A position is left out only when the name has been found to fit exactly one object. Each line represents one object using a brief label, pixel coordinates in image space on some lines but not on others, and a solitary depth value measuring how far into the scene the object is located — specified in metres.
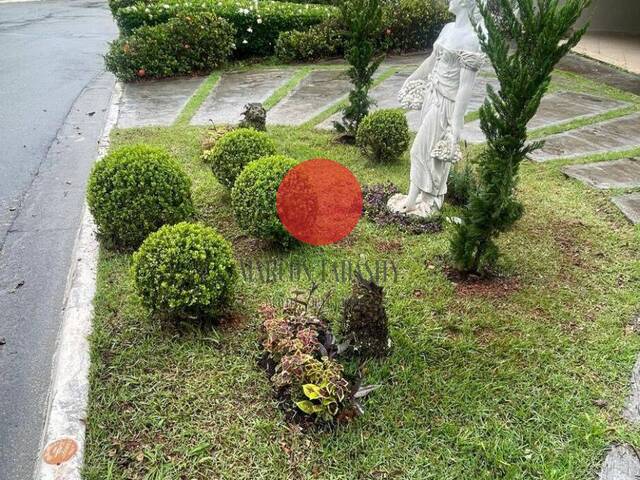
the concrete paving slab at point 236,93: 8.35
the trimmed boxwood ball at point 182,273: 3.37
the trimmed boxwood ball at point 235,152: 5.16
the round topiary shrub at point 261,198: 4.28
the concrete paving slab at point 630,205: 5.05
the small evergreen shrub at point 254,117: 6.90
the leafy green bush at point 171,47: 10.19
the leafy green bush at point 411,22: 12.58
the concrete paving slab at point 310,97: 8.40
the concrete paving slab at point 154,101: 8.23
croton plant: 2.88
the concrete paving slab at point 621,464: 2.66
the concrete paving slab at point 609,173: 5.78
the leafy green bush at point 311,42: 11.84
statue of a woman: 4.02
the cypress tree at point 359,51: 6.28
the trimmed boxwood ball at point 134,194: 4.34
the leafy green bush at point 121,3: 12.69
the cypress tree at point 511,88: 3.02
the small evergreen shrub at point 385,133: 6.14
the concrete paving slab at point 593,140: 6.78
